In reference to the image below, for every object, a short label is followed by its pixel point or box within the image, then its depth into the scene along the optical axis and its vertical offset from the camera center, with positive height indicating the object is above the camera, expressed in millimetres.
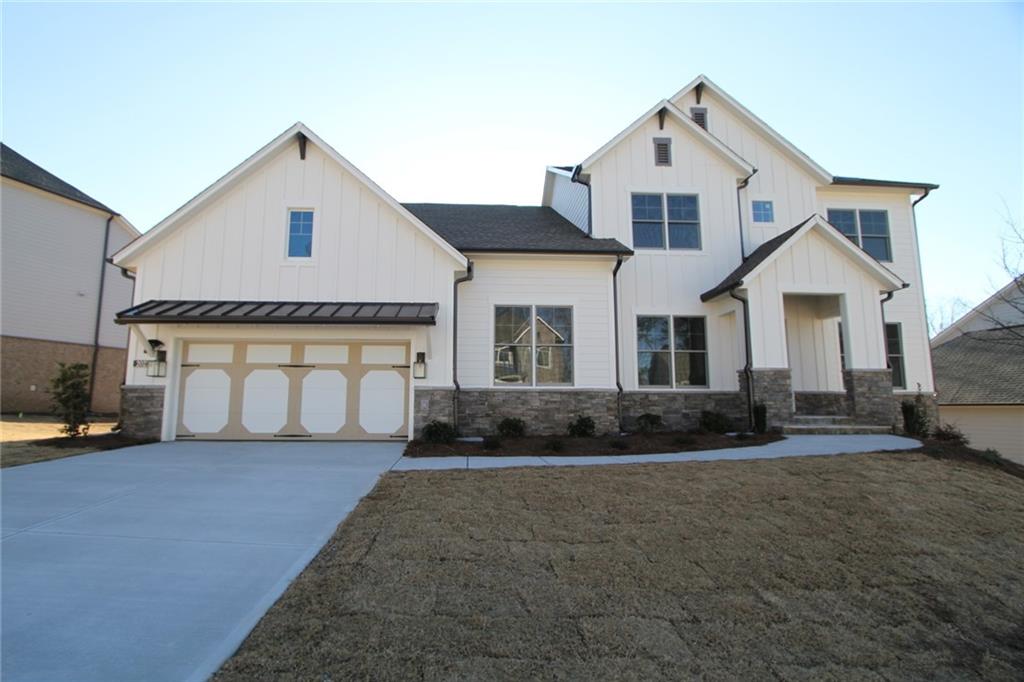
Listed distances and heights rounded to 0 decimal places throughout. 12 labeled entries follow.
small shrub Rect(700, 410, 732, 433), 11867 -758
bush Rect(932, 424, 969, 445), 10195 -974
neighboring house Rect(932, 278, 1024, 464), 18156 +48
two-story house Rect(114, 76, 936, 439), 10984 +2026
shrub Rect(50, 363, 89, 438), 10578 -51
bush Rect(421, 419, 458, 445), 10344 -837
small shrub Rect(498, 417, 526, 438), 11094 -814
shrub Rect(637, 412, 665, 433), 12203 -745
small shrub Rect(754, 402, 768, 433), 11336 -617
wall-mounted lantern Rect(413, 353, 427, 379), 10867 +586
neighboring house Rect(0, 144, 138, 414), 18969 +4526
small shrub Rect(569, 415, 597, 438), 11232 -816
